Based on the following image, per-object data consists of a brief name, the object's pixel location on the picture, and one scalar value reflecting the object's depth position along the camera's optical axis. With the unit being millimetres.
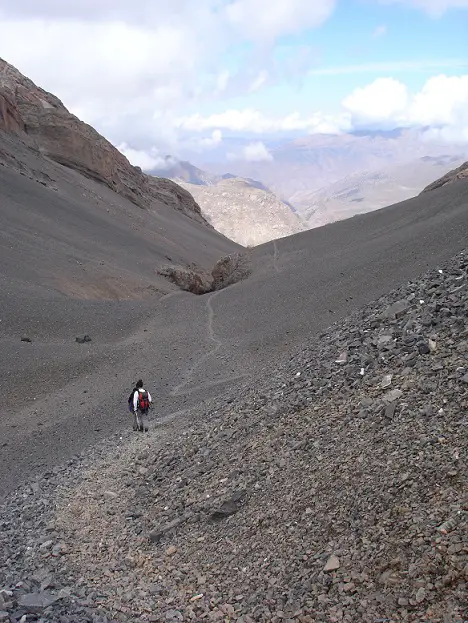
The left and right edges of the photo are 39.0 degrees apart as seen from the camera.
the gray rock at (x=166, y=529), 7459
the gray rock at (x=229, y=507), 7305
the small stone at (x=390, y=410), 7343
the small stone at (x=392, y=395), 7623
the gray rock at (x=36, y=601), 5977
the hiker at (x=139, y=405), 12227
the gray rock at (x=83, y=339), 19312
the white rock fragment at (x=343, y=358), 9400
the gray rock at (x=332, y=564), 5730
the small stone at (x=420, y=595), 5020
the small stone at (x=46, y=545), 7643
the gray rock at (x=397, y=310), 10086
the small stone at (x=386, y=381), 8047
